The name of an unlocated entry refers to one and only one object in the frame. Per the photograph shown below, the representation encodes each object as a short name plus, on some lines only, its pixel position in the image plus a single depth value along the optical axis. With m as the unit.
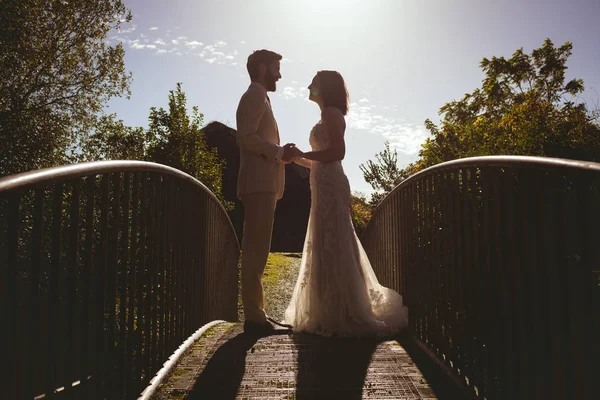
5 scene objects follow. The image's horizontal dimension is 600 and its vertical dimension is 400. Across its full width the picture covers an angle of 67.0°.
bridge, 1.43
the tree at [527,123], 6.97
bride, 3.65
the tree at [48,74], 15.16
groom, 3.87
